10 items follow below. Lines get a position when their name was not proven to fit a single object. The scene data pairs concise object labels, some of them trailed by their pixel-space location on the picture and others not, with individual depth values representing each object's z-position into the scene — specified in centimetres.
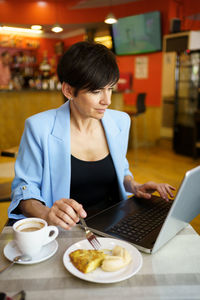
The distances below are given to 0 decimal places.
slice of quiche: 68
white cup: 72
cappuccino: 78
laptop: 69
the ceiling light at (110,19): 512
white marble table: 62
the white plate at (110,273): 65
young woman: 107
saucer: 74
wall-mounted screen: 582
